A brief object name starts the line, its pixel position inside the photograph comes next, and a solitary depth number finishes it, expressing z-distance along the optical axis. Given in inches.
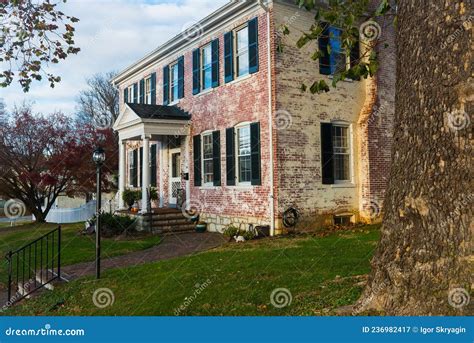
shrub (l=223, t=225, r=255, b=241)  428.0
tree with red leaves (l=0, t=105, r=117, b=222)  783.1
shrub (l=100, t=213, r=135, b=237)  523.5
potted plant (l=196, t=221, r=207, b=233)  528.7
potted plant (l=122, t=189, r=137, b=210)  631.8
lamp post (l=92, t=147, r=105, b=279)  286.0
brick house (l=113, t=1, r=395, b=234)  443.5
